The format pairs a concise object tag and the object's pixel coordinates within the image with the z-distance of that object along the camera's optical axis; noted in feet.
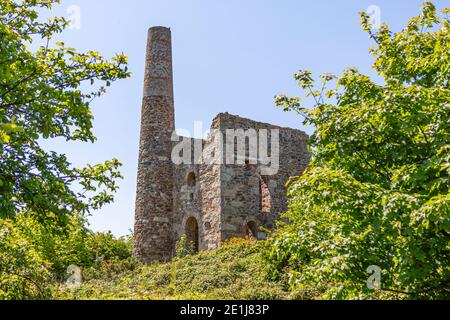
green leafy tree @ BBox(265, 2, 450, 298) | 20.15
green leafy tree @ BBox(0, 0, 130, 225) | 26.45
